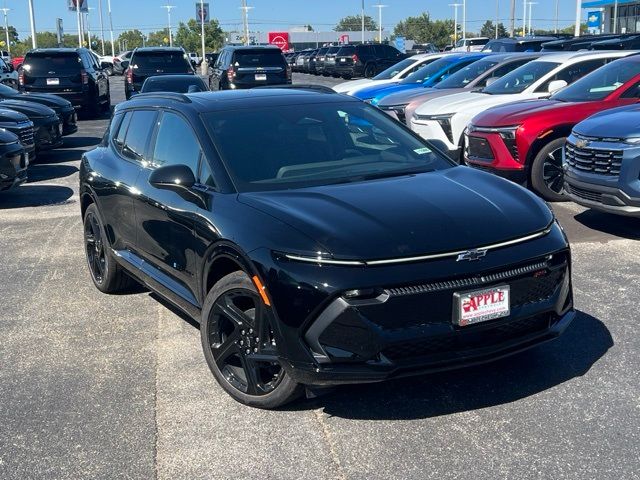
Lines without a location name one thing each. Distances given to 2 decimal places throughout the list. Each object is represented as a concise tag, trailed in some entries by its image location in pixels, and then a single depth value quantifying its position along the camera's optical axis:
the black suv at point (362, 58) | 39.62
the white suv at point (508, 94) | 11.89
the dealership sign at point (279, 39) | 79.06
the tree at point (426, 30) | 124.31
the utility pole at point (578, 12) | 36.31
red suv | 9.70
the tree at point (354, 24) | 150.79
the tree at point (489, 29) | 116.06
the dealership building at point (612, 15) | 59.51
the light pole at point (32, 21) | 44.84
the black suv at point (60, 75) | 21.88
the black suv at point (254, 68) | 22.81
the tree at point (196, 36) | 103.62
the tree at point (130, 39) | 144.62
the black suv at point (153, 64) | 23.78
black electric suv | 3.89
